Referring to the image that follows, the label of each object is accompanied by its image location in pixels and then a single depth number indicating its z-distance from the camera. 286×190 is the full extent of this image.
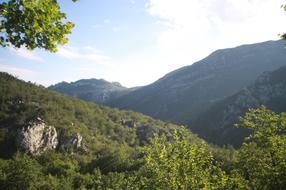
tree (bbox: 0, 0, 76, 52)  9.05
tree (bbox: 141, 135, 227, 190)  16.81
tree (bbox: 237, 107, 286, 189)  14.96
